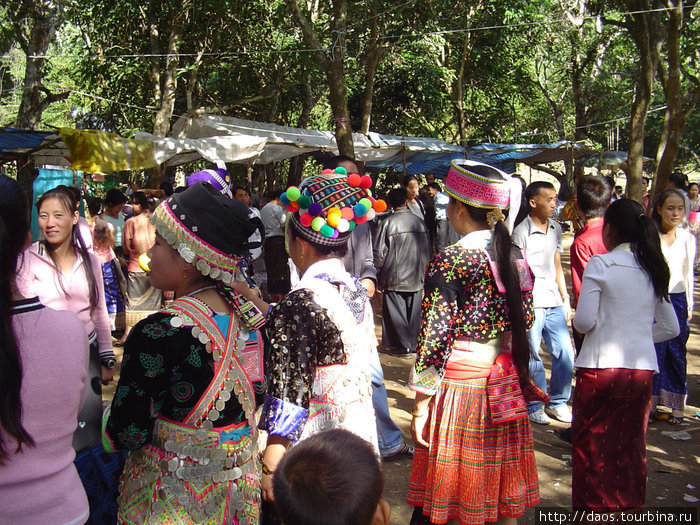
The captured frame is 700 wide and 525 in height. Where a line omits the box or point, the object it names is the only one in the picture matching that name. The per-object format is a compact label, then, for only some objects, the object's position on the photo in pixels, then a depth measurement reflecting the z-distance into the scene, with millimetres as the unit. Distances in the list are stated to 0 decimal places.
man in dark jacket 7418
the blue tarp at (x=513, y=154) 16469
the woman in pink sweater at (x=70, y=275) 3570
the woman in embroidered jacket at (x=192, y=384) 1940
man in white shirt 5309
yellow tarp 10273
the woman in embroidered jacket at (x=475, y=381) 2811
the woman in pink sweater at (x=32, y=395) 1584
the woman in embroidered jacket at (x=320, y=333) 2271
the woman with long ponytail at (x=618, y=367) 3352
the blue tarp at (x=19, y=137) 11500
